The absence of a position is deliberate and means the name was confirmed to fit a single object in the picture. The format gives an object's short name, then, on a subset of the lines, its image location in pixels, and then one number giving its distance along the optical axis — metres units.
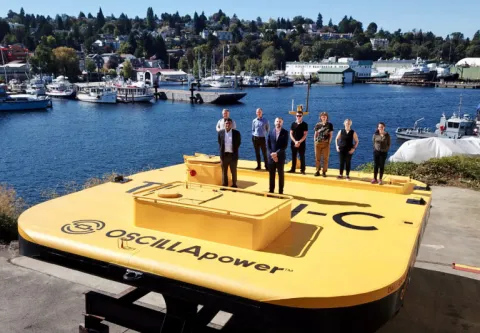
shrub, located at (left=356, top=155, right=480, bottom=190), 17.25
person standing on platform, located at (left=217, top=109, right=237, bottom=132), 9.39
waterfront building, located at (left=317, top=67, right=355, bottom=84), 156.00
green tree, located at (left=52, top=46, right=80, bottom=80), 132.50
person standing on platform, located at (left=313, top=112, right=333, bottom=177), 10.43
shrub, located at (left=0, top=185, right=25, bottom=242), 10.74
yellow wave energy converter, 4.95
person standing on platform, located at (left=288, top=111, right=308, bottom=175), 10.18
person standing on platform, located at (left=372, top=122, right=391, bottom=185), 9.96
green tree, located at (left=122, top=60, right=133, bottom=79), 150.38
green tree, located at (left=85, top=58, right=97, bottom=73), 148.38
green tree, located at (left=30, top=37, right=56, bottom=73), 125.50
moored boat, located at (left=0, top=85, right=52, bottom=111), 70.56
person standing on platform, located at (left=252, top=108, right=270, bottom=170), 10.69
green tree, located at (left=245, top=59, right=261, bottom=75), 164.50
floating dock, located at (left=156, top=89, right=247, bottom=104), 87.75
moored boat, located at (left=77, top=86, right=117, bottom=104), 85.12
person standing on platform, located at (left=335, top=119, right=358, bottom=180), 10.26
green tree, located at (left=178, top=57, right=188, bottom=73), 189.52
